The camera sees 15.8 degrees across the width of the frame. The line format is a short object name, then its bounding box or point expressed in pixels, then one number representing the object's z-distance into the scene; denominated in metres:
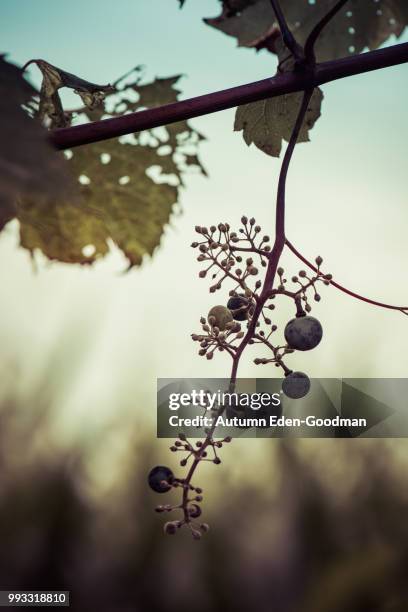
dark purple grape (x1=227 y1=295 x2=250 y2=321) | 0.53
